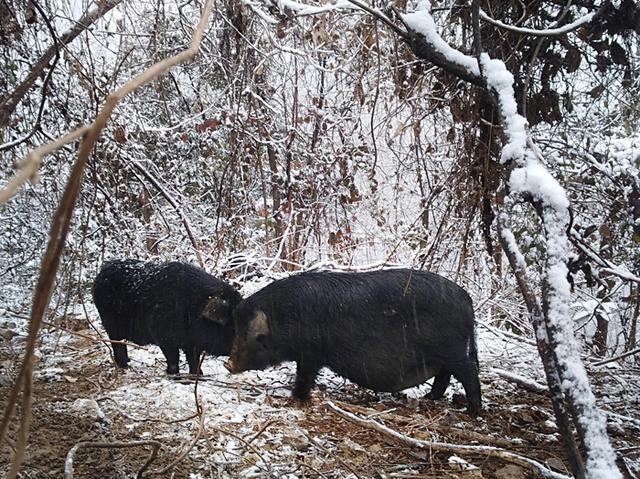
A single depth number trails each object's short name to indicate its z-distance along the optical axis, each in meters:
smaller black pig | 4.66
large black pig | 3.93
